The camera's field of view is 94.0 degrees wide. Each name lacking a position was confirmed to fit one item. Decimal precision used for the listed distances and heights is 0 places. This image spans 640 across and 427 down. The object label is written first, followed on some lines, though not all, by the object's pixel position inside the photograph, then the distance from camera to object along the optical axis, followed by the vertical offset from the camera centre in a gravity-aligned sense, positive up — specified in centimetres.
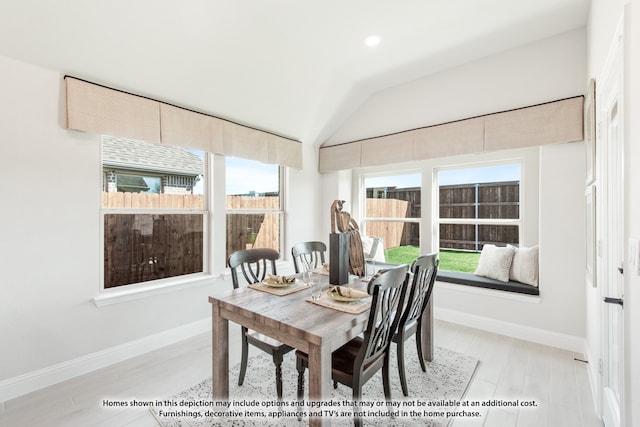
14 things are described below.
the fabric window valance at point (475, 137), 276 +84
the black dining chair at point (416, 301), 201 -64
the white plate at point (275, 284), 211 -51
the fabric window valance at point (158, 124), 235 +84
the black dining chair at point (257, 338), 186 -85
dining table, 138 -58
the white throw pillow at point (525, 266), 310 -58
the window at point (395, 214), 417 -3
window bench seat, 303 -77
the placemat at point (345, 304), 167 -54
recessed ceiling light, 293 +172
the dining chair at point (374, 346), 154 -77
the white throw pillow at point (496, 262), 328 -56
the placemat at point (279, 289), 201 -53
